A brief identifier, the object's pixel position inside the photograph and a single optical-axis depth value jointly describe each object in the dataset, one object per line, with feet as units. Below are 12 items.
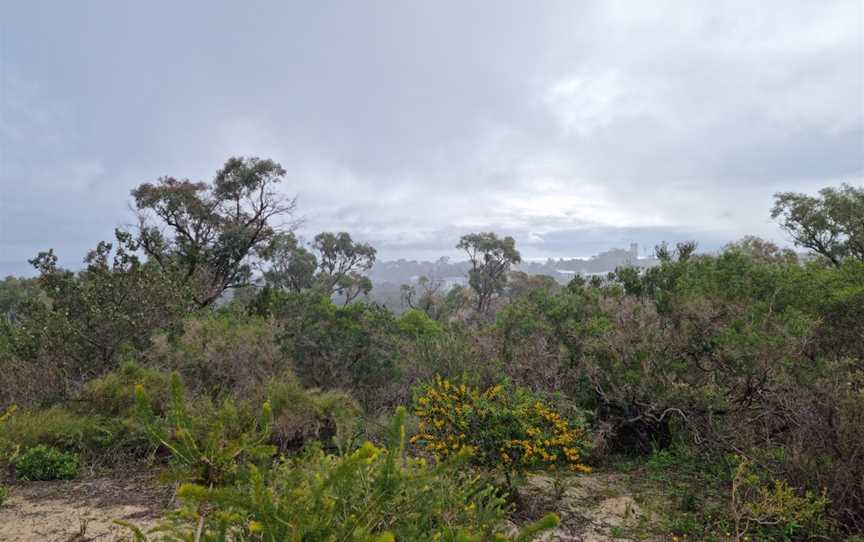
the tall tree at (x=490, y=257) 102.32
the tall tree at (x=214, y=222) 49.96
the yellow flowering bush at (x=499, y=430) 15.24
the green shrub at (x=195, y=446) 5.08
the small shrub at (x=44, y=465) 17.20
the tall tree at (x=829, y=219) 54.44
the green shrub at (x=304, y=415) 19.58
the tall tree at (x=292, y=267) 92.99
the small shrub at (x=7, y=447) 17.44
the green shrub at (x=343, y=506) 4.84
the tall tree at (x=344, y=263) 100.89
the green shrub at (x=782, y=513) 13.19
